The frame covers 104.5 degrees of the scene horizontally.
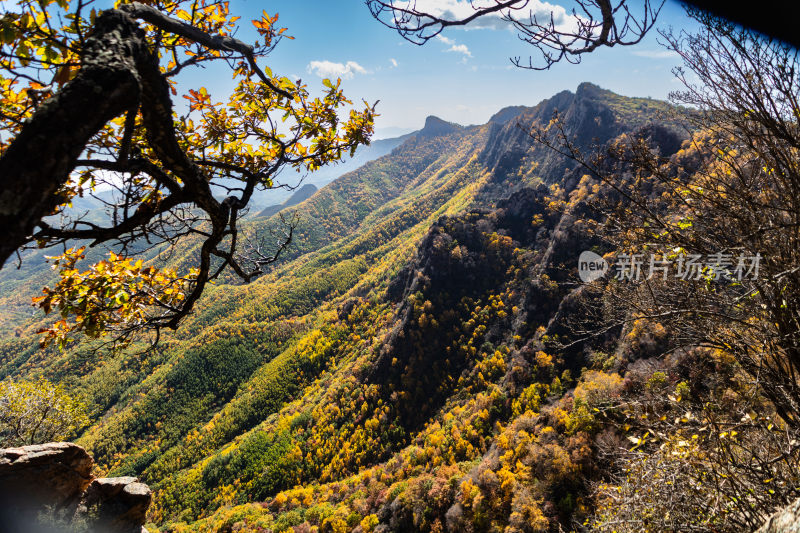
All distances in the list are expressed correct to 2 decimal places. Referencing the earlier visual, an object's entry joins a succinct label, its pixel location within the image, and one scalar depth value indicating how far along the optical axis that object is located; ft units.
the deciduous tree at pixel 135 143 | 4.93
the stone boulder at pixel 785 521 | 9.75
